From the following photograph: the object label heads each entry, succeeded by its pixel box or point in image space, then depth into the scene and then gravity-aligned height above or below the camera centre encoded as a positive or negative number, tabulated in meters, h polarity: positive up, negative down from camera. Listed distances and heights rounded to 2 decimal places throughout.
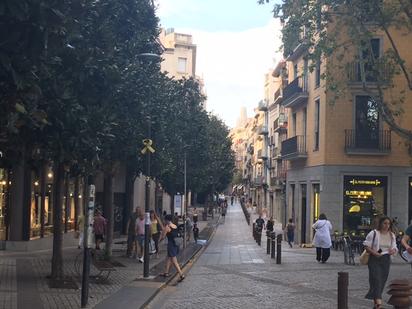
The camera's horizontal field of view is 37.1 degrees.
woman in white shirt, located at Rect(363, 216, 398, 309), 11.19 -1.07
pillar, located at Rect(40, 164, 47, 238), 23.16 -0.15
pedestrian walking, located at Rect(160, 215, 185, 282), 16.22 -1.42
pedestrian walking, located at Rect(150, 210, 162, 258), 20.86 -1.36
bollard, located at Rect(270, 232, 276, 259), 23.67 -2.08
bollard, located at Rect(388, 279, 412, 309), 9.38 -1.49
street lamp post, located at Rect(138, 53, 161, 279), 16.06 -0.50
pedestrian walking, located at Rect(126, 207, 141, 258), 20.92 -1.60
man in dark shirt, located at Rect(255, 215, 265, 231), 35.94 -1.91
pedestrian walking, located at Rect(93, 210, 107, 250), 21.56 -1.26
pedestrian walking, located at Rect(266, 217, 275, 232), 40.35 -2.04
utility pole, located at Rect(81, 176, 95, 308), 10.91 -0.96
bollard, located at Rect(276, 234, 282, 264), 21.41 -2.01
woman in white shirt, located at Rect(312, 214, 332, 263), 21.14 -1.52
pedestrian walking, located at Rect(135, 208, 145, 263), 19.58 -1.14
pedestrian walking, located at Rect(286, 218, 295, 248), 34.06 -2.06
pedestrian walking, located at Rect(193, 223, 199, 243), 35.06 -2.21
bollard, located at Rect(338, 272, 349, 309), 9.26 -1.42
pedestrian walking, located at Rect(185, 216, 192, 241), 34.23 -1.96
